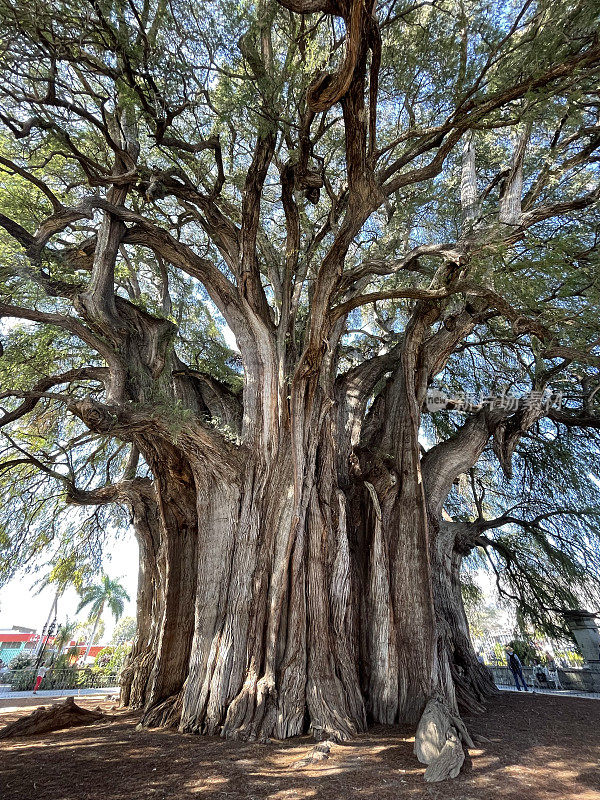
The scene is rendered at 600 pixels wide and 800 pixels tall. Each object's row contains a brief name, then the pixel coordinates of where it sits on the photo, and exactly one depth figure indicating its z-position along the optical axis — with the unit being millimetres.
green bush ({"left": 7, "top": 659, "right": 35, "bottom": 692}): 9748
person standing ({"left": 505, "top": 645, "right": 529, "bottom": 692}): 9152
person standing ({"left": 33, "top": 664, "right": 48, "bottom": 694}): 9430
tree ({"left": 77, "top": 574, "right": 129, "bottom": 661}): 19547
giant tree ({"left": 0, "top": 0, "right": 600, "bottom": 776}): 4141
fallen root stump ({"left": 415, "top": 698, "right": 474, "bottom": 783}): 2848
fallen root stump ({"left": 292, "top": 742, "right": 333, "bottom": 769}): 3108
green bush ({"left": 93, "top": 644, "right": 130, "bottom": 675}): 11414
